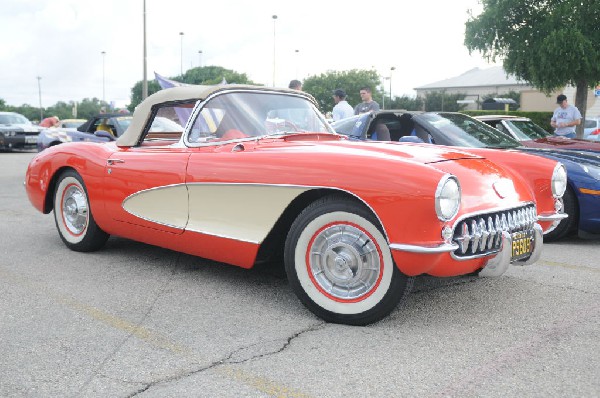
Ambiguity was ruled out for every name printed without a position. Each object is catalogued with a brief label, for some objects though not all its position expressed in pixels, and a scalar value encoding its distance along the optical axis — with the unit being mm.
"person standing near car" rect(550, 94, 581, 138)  11148
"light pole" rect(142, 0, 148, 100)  26473
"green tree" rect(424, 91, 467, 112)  65250
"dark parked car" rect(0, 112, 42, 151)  21578
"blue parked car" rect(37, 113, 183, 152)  11480
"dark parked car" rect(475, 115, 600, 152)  7836
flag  4729
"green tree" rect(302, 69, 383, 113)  77000
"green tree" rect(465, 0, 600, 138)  16734
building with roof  71500
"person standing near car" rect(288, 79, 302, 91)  9203
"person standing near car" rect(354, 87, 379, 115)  9289
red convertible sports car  3176
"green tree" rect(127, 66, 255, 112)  85319
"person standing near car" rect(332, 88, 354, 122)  9680
